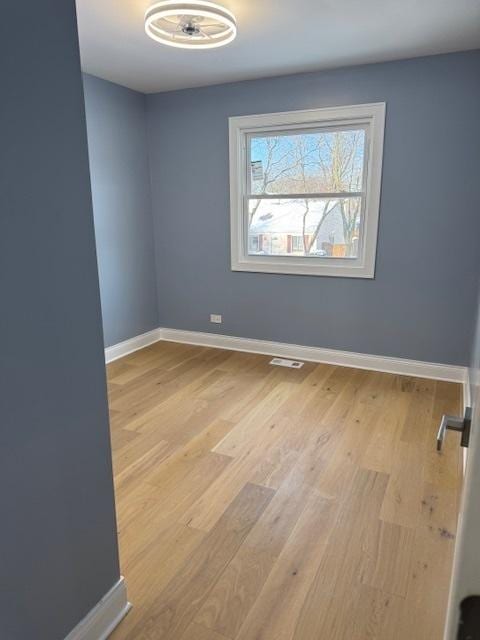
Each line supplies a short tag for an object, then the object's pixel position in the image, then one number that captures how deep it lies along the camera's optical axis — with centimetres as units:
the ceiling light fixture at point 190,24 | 224
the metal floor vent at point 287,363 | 381
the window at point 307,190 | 343
